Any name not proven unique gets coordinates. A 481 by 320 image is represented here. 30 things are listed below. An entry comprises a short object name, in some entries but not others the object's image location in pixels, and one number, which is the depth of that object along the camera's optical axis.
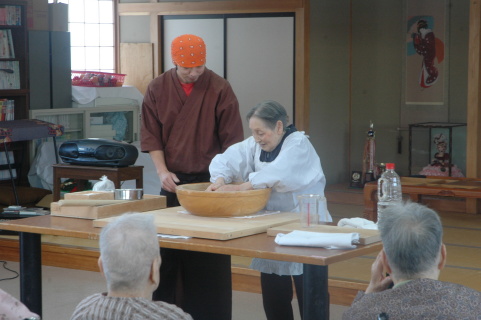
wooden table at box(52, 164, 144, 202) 6.51
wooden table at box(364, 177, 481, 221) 6.81
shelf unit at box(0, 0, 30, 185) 9.07
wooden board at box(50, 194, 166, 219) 4.10
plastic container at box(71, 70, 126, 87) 10.01
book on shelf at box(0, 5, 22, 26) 8.94
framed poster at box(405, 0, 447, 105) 10.03
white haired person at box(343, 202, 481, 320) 2.50
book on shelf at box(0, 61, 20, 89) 8.98
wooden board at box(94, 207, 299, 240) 3.62
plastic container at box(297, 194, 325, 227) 3.79
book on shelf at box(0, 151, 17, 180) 9.09
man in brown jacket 5.03
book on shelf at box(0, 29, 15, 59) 9.00
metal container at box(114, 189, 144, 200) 4.39
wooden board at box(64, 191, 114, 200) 4.32
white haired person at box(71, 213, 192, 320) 2.62
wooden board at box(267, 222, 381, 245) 3.52
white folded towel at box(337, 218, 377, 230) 3.82
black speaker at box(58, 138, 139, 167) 6.63
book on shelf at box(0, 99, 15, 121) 8.88
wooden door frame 9.51
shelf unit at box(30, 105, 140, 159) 9.32
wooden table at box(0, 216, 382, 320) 3.33
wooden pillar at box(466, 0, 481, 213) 8.19
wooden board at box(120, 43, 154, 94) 10.69
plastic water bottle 4.23
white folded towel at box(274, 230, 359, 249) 3.40
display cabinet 9.73
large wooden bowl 3.95
